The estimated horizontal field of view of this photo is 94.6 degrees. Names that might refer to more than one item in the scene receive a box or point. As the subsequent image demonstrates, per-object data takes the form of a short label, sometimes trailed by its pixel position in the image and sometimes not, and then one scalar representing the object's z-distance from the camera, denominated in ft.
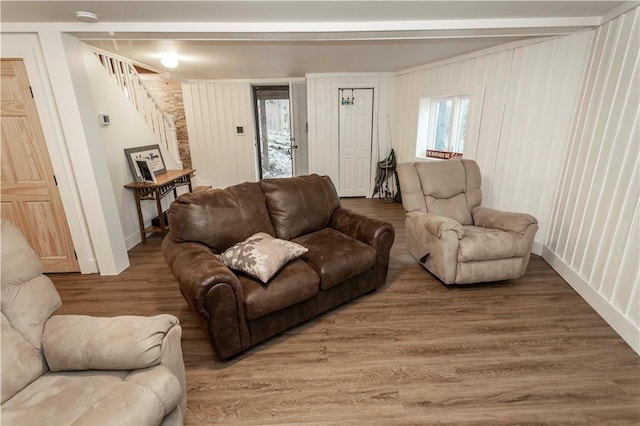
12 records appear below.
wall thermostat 10.14
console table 11.51
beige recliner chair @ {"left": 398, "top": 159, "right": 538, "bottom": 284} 8.04
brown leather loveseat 5.73
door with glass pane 19.24
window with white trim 13.62
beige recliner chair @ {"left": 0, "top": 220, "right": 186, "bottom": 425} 3.35
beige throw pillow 6.21
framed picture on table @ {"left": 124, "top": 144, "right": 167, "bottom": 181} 11.81
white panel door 17.01
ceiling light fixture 11.51
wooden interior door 8.19
